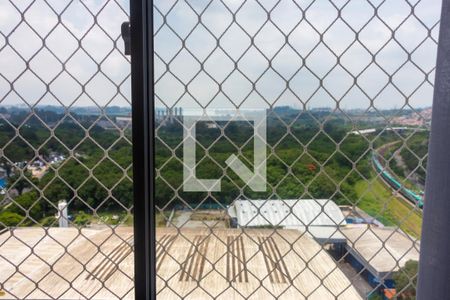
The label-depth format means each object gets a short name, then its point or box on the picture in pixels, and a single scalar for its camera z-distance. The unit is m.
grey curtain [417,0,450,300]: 0.49
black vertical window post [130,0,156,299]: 0.70
